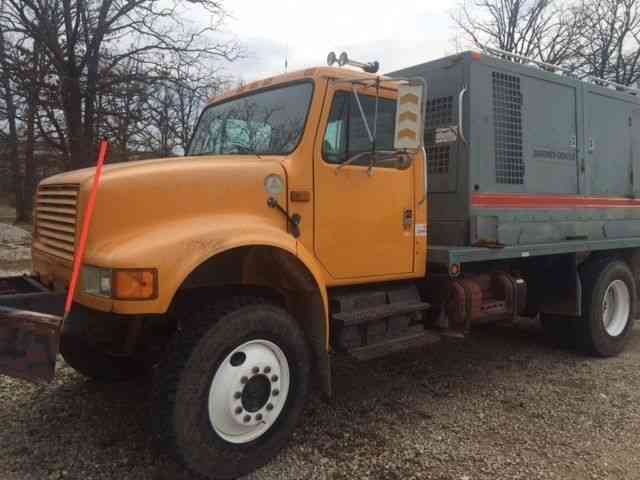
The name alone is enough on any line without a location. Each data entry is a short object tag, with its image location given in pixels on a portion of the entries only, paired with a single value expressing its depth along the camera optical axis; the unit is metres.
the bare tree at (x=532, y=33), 22.02
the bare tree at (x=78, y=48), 15.10
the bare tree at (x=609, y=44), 21.84
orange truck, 3.07
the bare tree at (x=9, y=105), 13.92
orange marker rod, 2.96
